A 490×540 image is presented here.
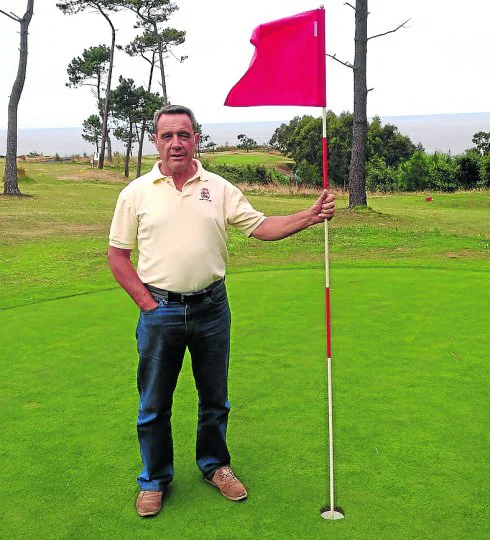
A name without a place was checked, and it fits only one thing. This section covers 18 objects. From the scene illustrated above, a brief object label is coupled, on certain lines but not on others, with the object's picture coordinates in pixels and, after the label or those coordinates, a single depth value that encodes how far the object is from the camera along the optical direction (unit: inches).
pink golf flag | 124.3
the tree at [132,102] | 1557.6
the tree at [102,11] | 1317.7
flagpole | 116.7
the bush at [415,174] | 1080.8
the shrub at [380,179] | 1243.7
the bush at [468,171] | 1047.0
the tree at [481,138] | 1643.7
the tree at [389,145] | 1656.0
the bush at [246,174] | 1437.1
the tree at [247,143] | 2673.2
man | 120.9
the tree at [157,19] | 1419.8
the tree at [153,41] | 1438.2
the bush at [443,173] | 1056.8
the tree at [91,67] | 1702.8
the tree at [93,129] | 2050.9
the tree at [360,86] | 591.8
